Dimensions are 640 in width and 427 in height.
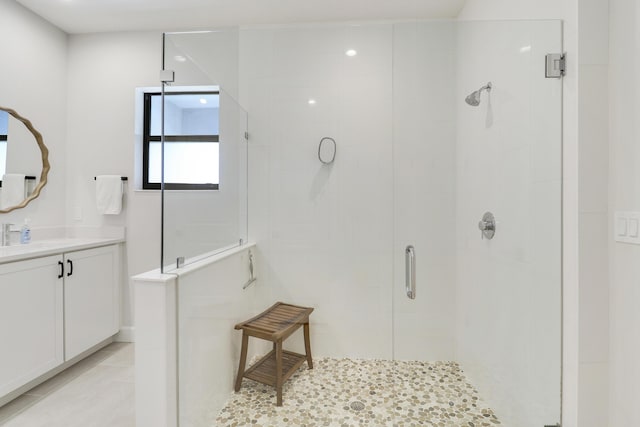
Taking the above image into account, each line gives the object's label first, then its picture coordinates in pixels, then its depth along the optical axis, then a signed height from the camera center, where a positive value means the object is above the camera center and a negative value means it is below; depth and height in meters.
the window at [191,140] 1.63 +0.39
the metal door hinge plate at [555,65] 1.29 +0.62
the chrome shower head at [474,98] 1.69 +0.62
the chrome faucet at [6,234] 2.21 -0.15
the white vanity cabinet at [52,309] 1.84 -0.64
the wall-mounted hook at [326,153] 1.79 +0.34
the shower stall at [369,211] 1.58 +0.02
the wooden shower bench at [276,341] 1.64 -0.67
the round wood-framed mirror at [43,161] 2.32 +0.42
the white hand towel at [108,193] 2.70 +0.17
